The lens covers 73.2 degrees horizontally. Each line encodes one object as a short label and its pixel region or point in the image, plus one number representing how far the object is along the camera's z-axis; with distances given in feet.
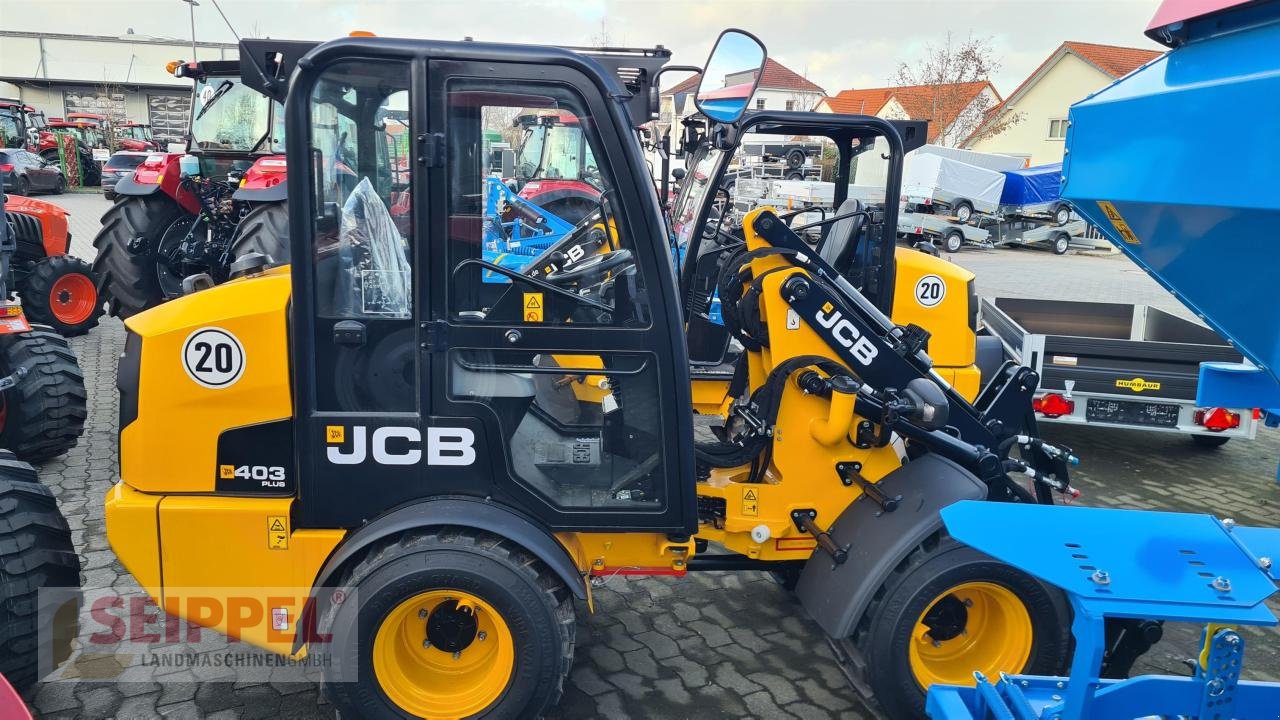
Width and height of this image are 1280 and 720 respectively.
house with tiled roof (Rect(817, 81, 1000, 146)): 98.63
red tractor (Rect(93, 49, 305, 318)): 28.81
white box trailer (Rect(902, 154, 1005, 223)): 72.43
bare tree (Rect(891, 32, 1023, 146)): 97.55
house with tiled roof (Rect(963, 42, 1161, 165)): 111.75
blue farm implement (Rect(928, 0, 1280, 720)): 6.01
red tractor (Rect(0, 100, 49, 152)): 80.17
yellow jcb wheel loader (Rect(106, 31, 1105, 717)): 8.67
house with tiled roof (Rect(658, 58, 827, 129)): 148.15
